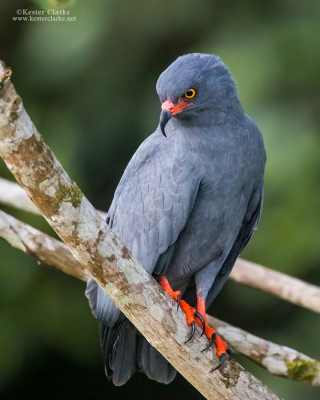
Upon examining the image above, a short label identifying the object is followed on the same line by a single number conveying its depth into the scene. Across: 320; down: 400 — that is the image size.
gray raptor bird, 7.09
